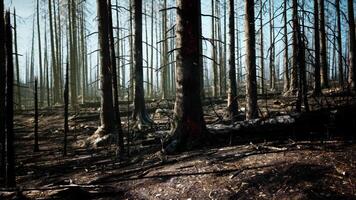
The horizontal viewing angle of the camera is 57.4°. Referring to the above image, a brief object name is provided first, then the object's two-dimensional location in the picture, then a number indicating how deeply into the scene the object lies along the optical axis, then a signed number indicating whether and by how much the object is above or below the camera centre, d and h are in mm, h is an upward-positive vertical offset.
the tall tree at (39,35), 27609 +6049
